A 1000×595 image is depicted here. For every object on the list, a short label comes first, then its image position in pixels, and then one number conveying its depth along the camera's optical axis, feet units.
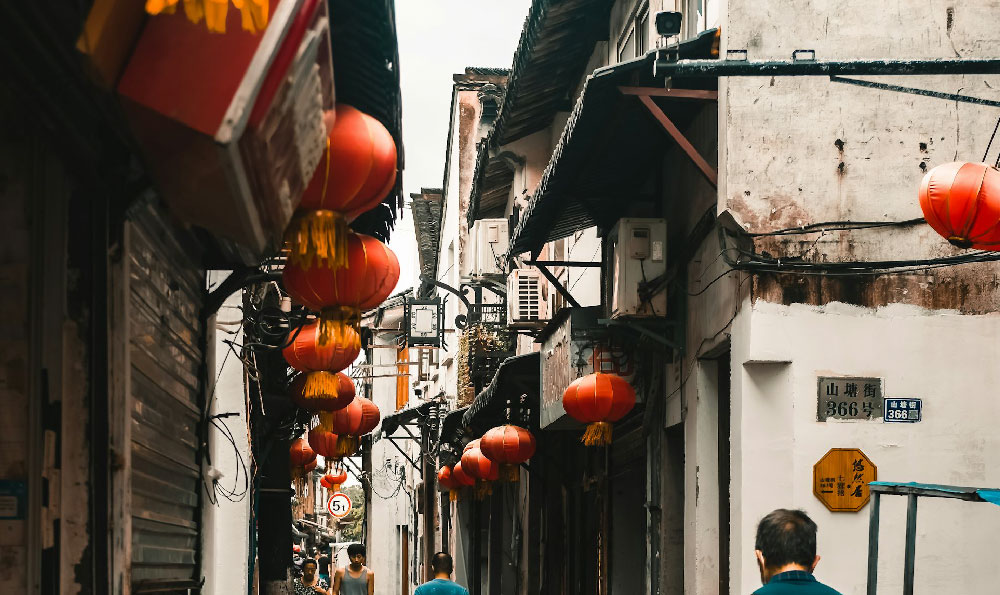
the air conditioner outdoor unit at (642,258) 44.09
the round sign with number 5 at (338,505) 120.57
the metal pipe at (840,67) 26.76
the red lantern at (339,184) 18.69
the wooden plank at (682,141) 37.01
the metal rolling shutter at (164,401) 23.85
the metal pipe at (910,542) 24.50
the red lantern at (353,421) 64.59
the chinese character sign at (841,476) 35.70
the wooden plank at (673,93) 36.96
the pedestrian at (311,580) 93.50
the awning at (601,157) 37.63
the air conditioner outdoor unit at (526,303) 77.97
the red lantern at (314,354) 35.42
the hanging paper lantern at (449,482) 90.13
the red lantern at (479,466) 74.38
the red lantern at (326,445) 69.87
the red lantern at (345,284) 24.38
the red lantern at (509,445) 66.49
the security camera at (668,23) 37.78
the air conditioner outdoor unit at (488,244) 93.86
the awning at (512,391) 68.23
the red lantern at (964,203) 28.14
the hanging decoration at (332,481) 128.88
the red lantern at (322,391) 32.09
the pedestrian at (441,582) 39.47
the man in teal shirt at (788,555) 19.53
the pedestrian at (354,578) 67.31
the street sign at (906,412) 35.78
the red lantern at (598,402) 46.85
